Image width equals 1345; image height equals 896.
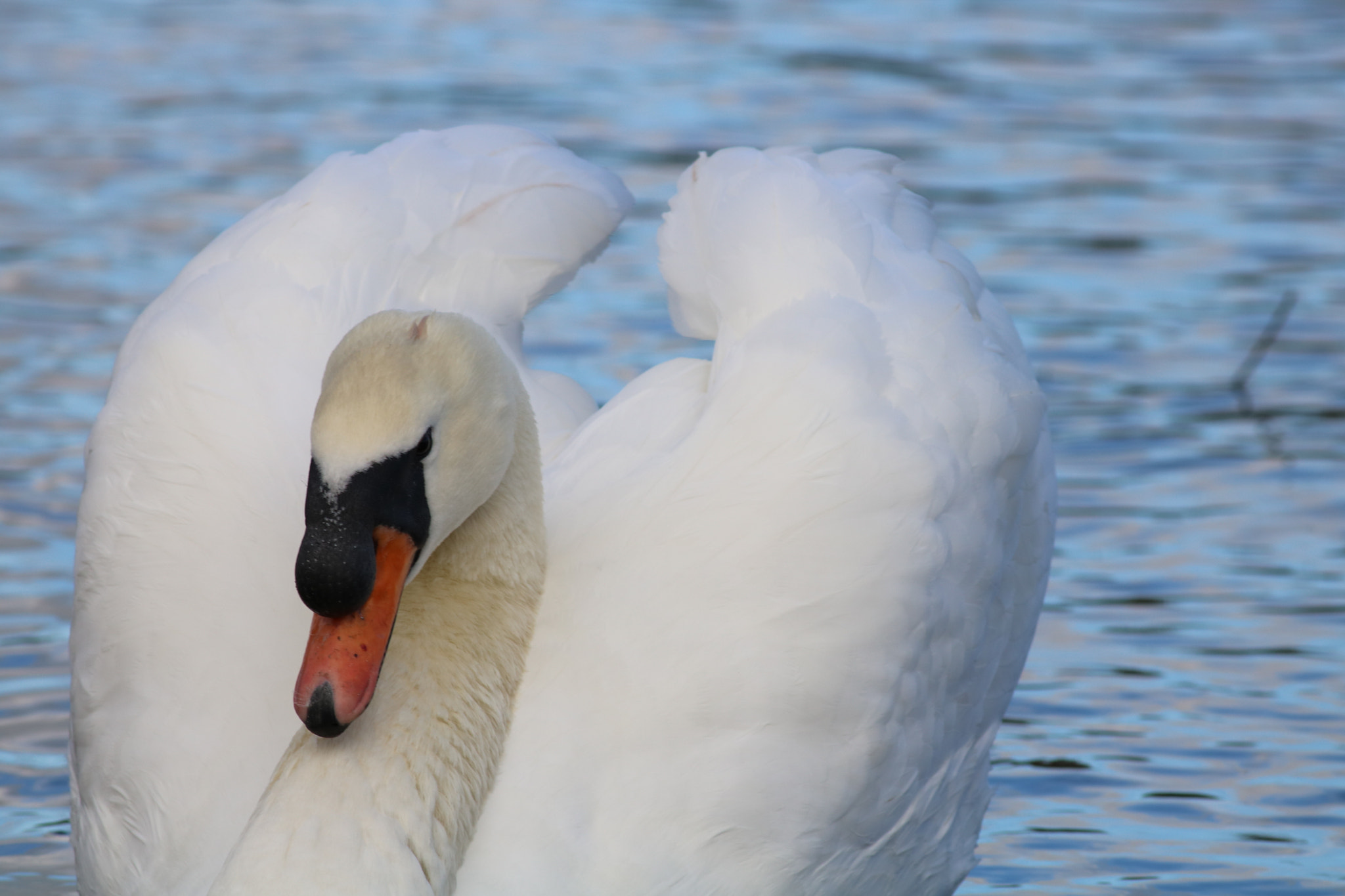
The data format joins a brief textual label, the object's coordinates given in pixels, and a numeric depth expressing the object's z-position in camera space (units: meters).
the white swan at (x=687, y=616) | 8.41
